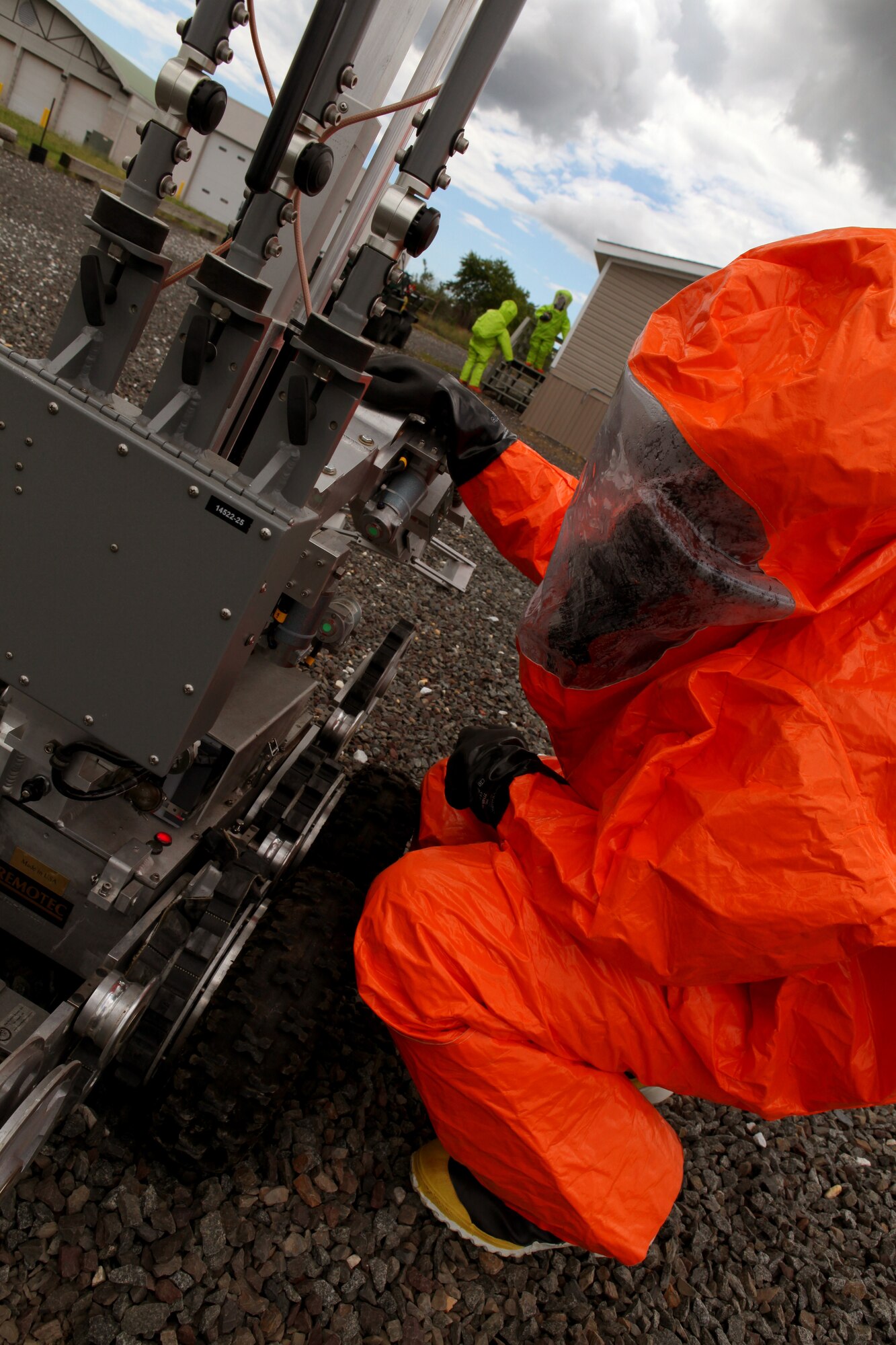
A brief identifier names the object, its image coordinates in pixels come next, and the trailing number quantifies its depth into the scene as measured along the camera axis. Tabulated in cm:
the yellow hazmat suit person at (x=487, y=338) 1580
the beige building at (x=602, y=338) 1883
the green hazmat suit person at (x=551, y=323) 1938
